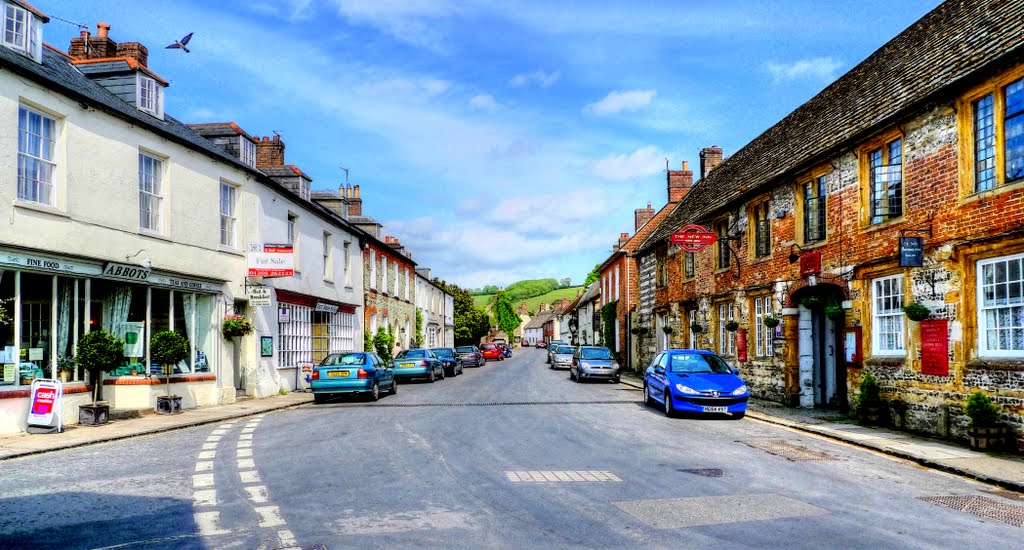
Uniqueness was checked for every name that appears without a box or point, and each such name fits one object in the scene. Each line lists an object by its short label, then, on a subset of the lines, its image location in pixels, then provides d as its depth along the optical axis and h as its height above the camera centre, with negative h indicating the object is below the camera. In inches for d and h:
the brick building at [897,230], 472.4 +65.6
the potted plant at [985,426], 453.7 -73.1
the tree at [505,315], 5467.5 -31.9
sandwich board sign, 538.6 -69.6
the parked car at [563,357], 1721.2 -109.4
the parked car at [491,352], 2615.7 -146.6
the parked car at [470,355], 1932.8 -116.7
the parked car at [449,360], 1435.8 -96.4
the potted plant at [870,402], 584.4 -74.9
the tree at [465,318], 3014.3 -29.5
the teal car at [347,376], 815.1 -71.8
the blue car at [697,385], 651.5 -68.4
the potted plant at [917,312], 527.8 -2.7
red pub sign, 949.2 +92.6
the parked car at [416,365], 1192.2 -87.3
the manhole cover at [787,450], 444.5 -90.2
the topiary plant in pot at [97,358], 585.6 -36.6
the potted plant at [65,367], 592.1 -43.2
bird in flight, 750.5 +273.6
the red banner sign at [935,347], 514.9 -27.8
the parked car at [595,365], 1192.8 -90.0
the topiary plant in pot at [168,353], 665.6 -36.4
